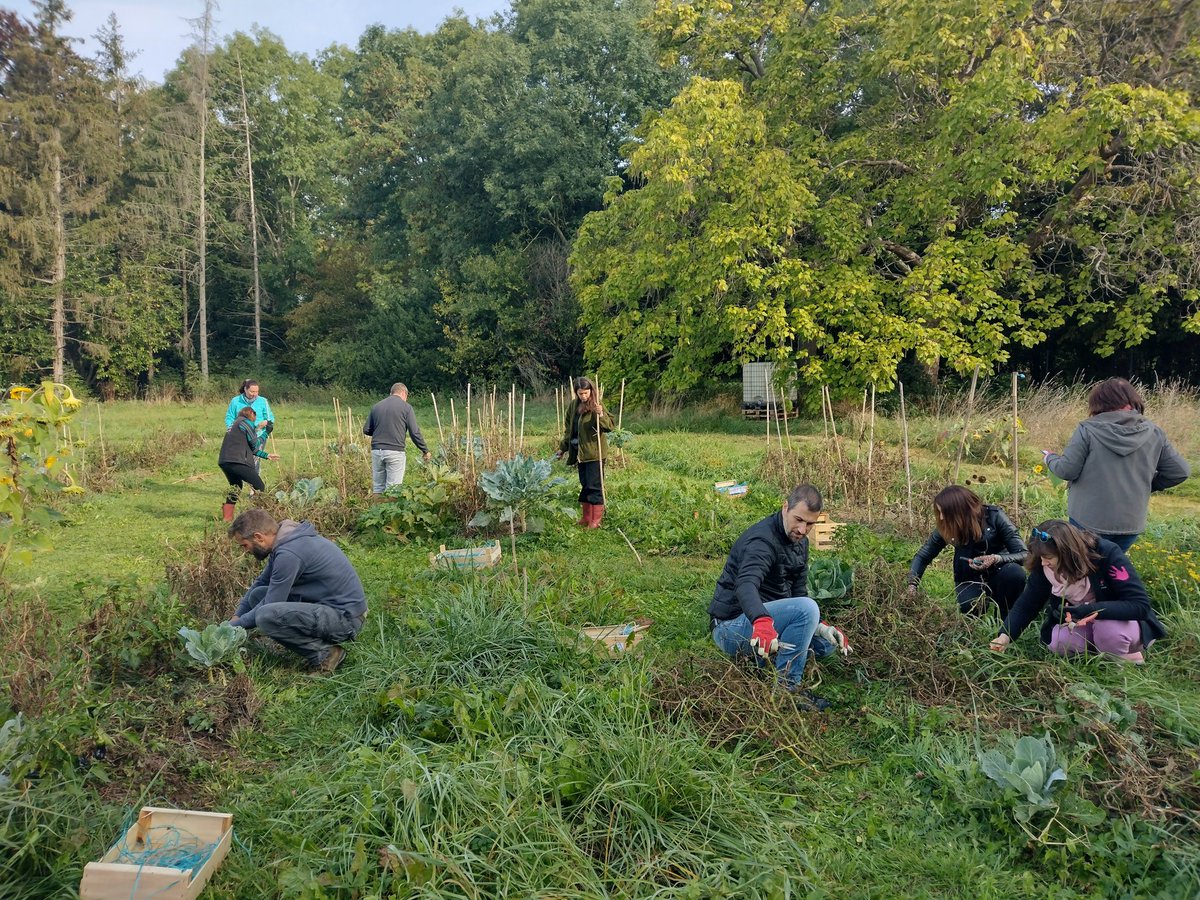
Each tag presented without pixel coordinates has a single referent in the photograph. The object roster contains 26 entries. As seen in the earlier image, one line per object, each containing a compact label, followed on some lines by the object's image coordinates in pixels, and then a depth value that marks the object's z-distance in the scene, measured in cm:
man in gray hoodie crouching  439
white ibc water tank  1894
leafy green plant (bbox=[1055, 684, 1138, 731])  330
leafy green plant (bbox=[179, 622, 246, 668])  411
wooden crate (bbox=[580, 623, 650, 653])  445
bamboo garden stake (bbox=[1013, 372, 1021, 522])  654
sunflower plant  382
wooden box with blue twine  256
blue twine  277
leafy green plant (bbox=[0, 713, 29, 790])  285
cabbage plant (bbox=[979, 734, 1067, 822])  298
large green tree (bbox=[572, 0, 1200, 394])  1327
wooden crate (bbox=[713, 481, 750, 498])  865
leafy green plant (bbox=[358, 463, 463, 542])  753
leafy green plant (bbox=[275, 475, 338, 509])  773
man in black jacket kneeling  389
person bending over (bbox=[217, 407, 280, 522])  834
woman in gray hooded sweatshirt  457
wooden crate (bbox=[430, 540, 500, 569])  601
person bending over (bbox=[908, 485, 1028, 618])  446
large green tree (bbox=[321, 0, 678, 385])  2402
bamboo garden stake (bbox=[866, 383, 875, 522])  754
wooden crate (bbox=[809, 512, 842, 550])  679
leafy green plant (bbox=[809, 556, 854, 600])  465
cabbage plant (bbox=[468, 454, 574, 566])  709
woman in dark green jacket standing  771
